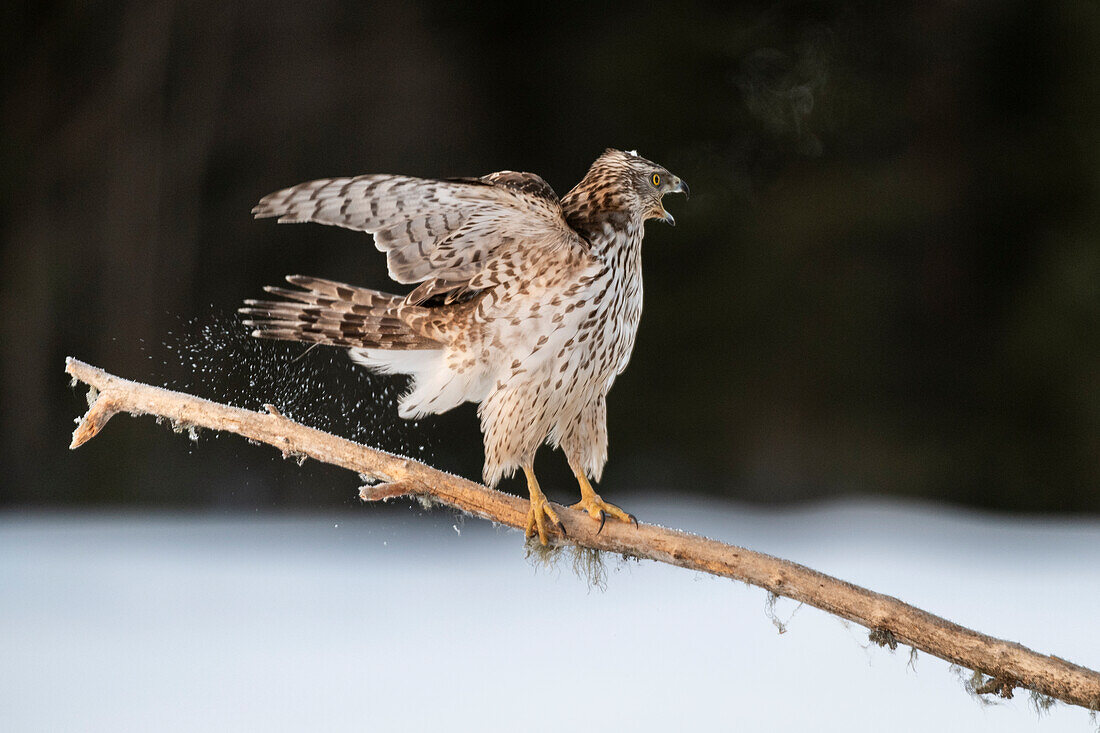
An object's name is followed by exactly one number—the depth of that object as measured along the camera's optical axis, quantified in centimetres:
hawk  1686
